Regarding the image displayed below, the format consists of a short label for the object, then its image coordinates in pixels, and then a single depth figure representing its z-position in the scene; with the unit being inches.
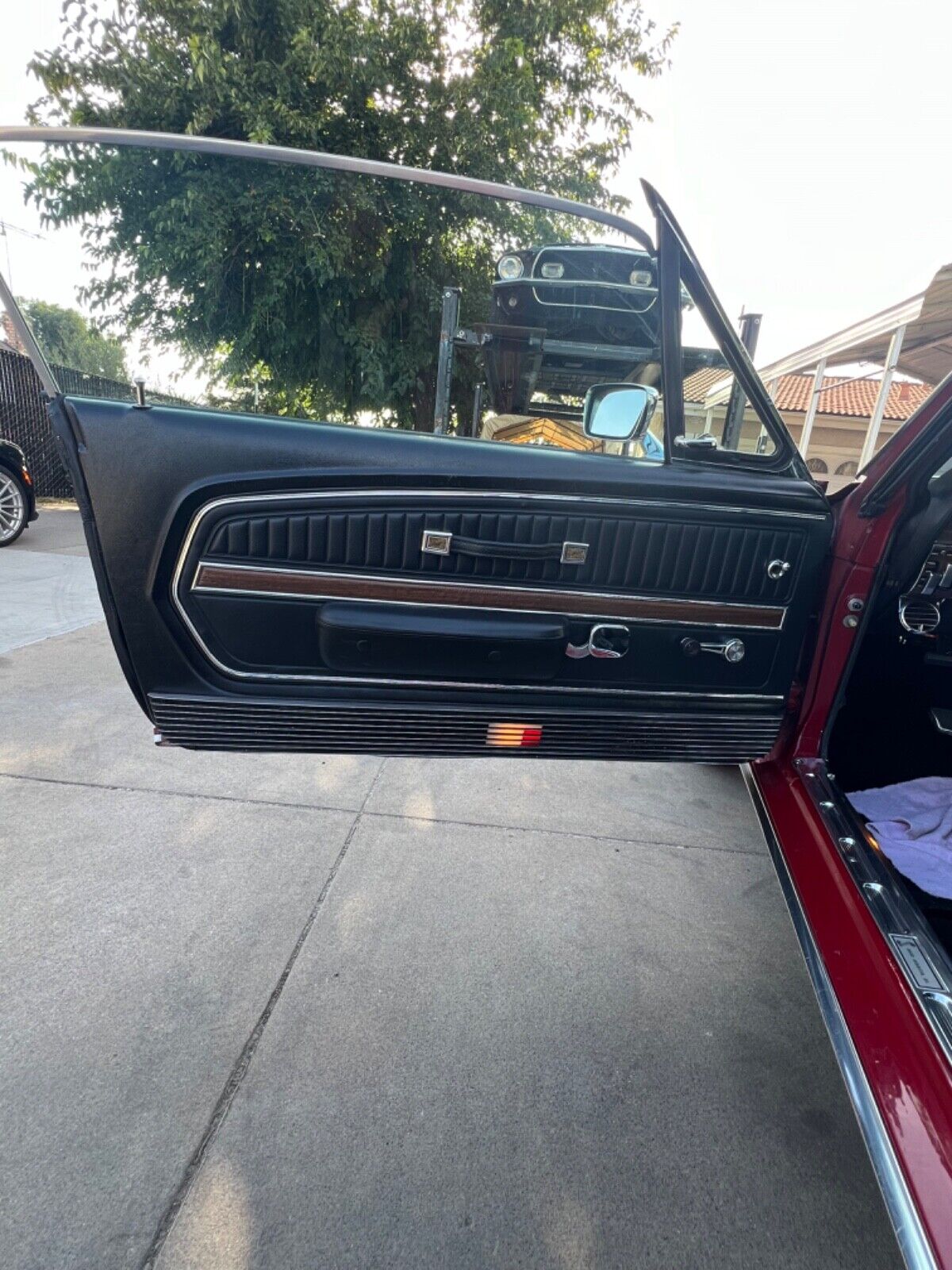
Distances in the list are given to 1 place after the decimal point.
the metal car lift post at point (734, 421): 70.8
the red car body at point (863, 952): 35.3
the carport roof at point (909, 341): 114.3
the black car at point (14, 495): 248.8
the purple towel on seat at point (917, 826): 59.5
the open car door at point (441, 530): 60.1
